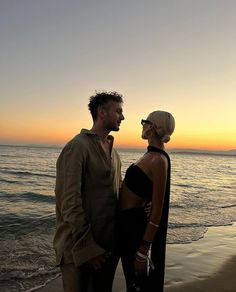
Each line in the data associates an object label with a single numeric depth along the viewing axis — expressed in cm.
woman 187
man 178
